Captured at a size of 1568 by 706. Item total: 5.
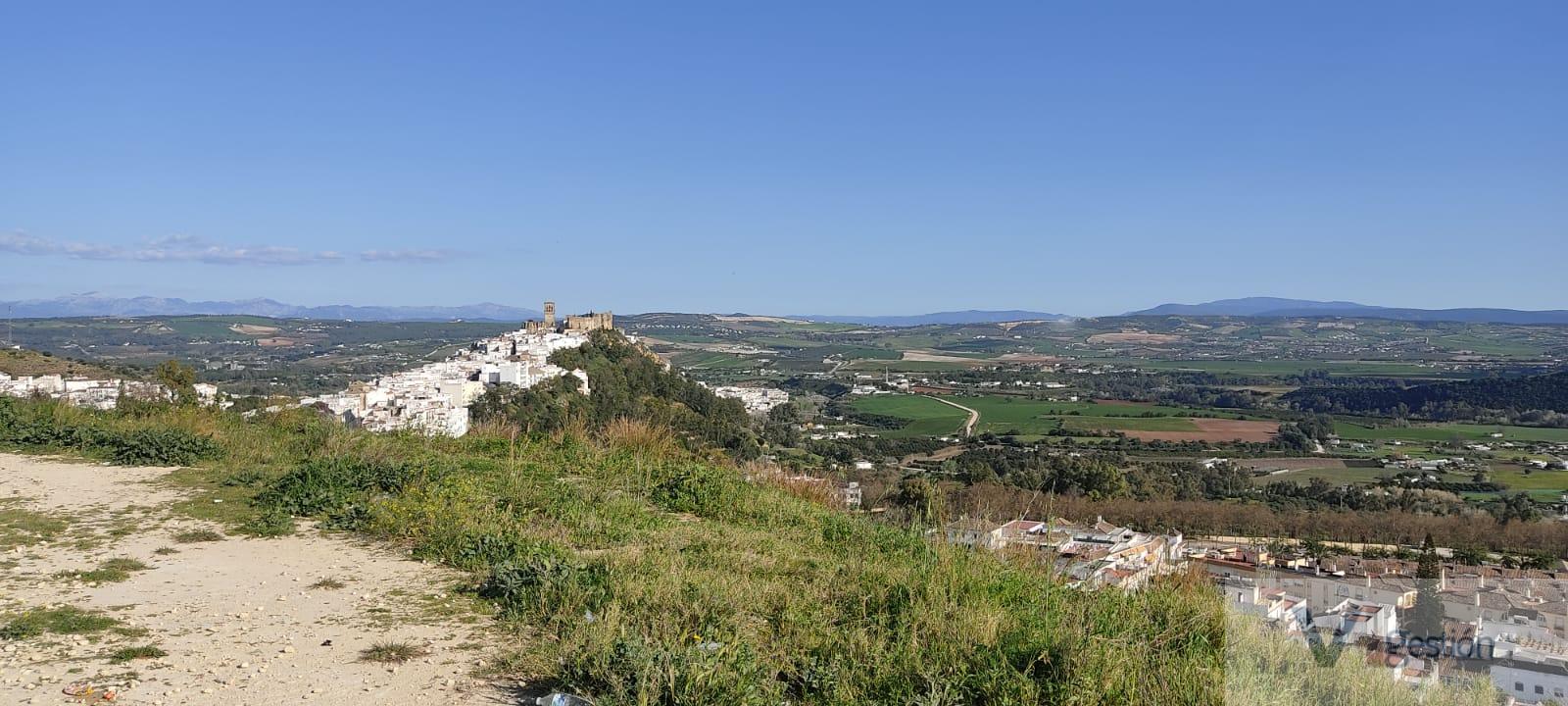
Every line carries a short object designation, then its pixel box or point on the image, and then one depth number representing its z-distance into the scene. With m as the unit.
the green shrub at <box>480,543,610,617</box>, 4.50
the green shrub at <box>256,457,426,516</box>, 6.84
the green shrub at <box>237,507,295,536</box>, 6.26
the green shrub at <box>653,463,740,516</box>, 7.44
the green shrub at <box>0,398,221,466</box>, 8.74
